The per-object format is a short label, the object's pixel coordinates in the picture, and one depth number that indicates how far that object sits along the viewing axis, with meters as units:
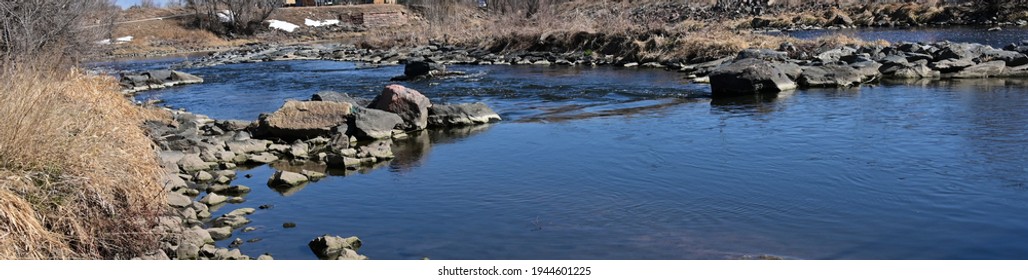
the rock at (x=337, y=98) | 16.66
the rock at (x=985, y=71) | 20.14
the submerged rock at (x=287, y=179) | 10.44
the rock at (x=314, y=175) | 10.86
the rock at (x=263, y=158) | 12.23
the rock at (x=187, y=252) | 7.08
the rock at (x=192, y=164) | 11.19
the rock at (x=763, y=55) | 24.33
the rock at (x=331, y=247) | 7.26
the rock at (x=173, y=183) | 9.40
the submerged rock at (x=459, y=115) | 15.38
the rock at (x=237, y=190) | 10.15
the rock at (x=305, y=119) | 13.82
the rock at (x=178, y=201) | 8.87
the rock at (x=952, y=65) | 20.61
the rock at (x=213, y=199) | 9.41
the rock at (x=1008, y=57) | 20.58
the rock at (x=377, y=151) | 12.12
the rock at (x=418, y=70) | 25.25
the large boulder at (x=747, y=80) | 18.39
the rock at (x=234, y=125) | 14.97
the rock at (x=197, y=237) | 7.39
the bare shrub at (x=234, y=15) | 61.62
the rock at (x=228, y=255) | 6.98
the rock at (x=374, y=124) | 13.93
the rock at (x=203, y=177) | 10.67
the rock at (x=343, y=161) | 11.55
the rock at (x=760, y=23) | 48.53
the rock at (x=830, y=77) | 19.38
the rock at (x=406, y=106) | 15.08
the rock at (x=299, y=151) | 12.43
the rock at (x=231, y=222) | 8.35
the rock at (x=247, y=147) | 12.64
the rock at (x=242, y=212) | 8.72
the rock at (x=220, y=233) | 7.93
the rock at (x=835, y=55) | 23.17
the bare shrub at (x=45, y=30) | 16.52
